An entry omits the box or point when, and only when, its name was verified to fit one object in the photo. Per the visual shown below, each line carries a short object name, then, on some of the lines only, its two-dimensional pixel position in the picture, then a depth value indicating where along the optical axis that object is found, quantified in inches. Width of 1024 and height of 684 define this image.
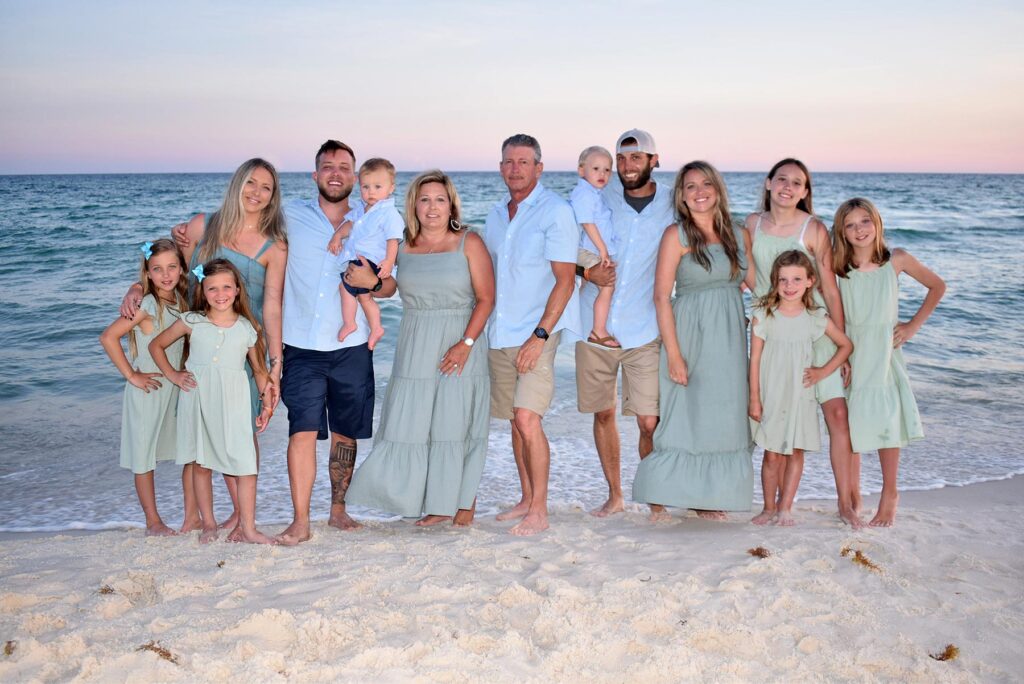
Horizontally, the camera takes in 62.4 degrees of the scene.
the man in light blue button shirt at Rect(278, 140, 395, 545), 172.9
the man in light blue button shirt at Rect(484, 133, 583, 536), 173.2
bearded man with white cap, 179.8
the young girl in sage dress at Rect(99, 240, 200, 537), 168.1
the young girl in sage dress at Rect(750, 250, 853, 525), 177.0
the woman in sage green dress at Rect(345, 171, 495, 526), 173.6
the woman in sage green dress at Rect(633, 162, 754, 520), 174.9
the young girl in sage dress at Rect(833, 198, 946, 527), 178.9
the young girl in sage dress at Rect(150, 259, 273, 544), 165.8
